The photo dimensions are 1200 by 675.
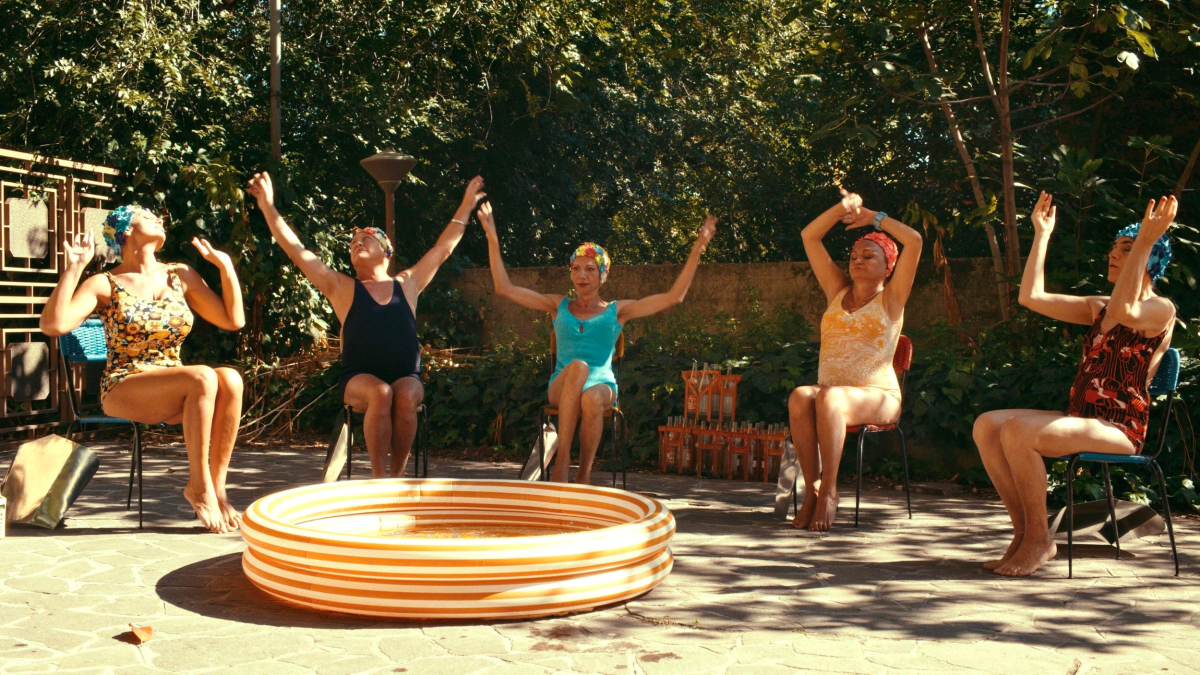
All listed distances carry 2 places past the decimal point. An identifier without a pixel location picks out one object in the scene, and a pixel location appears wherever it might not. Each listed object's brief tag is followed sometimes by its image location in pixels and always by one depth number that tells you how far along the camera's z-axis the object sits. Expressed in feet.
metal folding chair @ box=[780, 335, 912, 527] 18.39
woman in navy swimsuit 18.11
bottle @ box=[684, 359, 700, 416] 25.29
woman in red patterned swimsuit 13.98
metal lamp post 33.09
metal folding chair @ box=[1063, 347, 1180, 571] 14.16
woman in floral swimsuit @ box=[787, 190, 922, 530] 17.35
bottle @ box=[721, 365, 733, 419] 24.76
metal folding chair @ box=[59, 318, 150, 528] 17.00
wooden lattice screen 27.53
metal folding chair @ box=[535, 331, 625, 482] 19.94
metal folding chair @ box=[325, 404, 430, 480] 18.81
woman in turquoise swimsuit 19.29
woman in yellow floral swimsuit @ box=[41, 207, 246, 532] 16.40
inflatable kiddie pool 11.44
